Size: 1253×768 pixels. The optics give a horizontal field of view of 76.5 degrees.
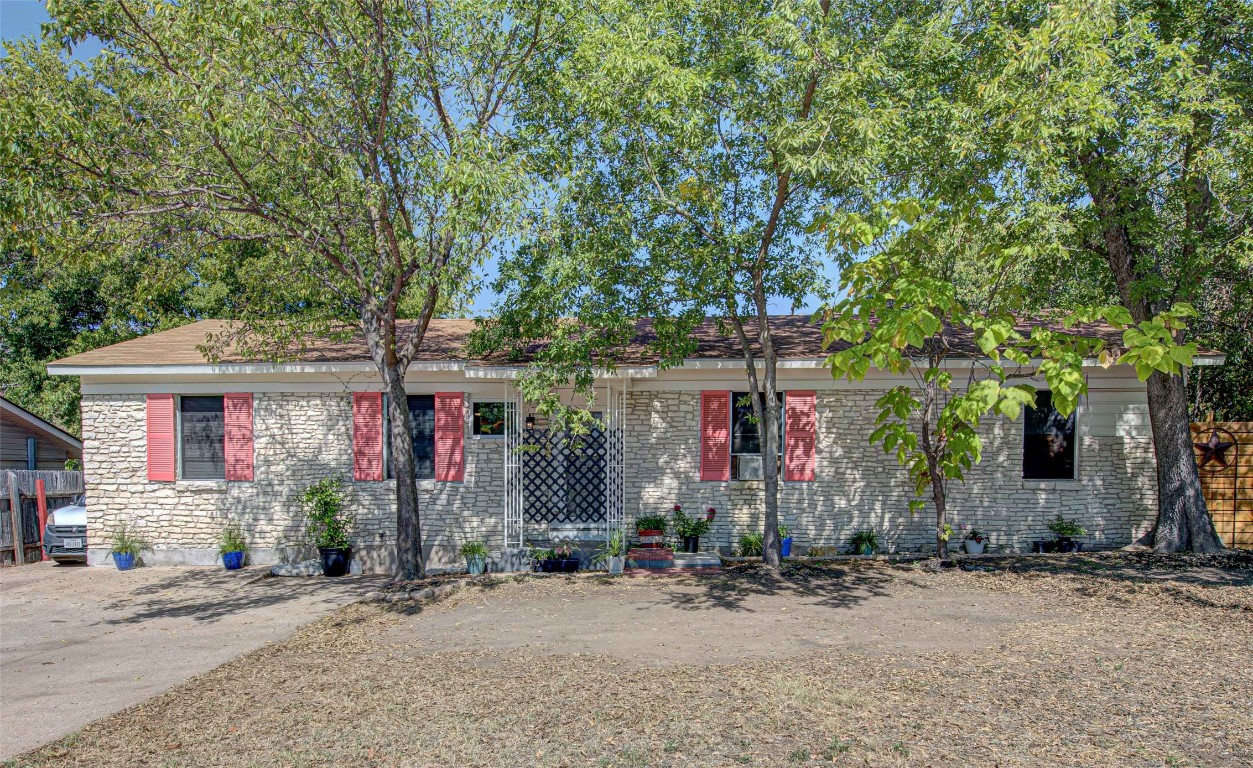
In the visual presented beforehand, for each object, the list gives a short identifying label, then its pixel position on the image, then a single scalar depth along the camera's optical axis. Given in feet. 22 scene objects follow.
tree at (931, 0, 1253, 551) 27.02
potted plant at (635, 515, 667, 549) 38.04
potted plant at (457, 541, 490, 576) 36.76
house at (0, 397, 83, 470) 50.65
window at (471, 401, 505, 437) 39.34
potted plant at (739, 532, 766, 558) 38.42
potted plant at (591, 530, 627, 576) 35.91
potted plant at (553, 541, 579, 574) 36.50
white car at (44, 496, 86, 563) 41.47
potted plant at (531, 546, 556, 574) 36.45
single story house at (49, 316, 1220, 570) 39.29
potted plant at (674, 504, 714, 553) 38.17
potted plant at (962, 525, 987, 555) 38.65
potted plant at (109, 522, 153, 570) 39.60
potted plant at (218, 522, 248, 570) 39.14
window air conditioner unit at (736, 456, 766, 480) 39.63
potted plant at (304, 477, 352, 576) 37.37
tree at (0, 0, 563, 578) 26.32
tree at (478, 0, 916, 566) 28.53
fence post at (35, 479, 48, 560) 44.70
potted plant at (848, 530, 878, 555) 38.63
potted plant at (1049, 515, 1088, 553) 38.96
